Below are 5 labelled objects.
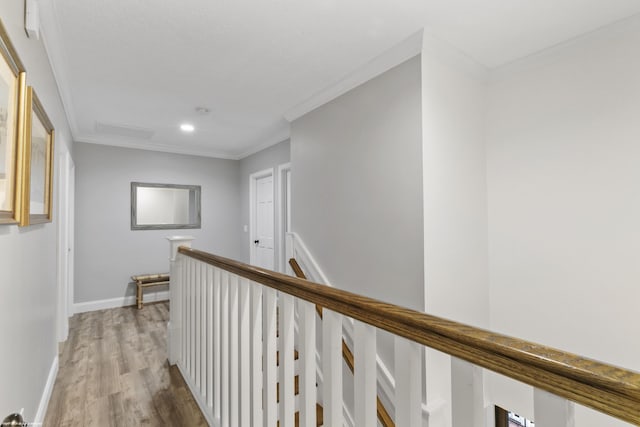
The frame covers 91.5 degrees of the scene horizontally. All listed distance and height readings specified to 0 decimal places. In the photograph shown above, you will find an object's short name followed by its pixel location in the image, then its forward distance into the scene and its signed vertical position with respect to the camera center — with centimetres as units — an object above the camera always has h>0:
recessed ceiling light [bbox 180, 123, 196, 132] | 372 +110
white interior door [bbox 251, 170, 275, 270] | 459 -5
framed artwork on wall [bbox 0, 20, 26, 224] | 111 +34
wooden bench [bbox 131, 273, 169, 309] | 425 -89
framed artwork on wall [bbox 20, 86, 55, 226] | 136 +28
